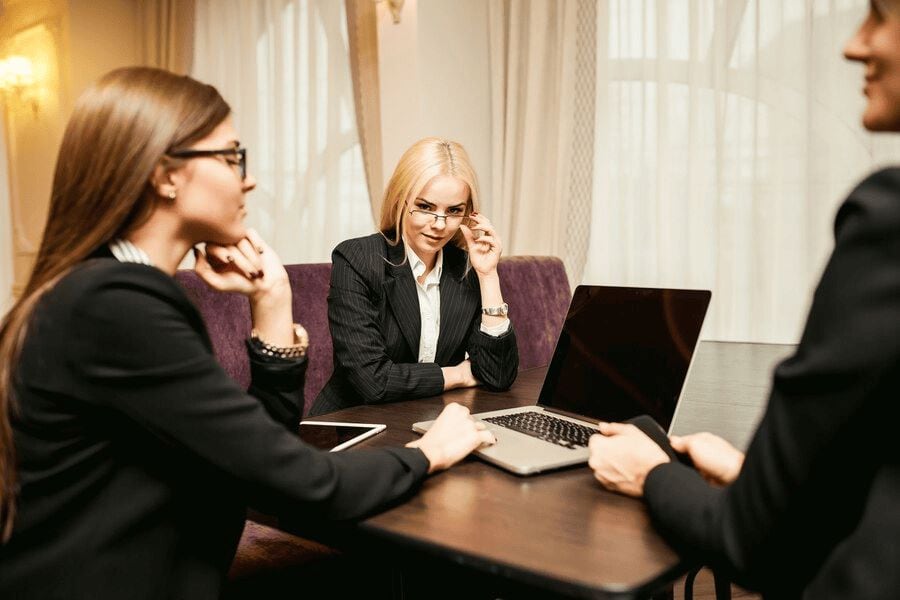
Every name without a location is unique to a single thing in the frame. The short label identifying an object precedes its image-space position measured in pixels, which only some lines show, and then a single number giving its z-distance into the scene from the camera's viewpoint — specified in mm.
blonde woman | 1881
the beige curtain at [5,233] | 4914
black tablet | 1255
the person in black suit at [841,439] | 630
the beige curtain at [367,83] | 3742
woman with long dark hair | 844
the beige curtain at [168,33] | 4824
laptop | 1243
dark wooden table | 755
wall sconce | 5023
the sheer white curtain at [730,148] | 2566
